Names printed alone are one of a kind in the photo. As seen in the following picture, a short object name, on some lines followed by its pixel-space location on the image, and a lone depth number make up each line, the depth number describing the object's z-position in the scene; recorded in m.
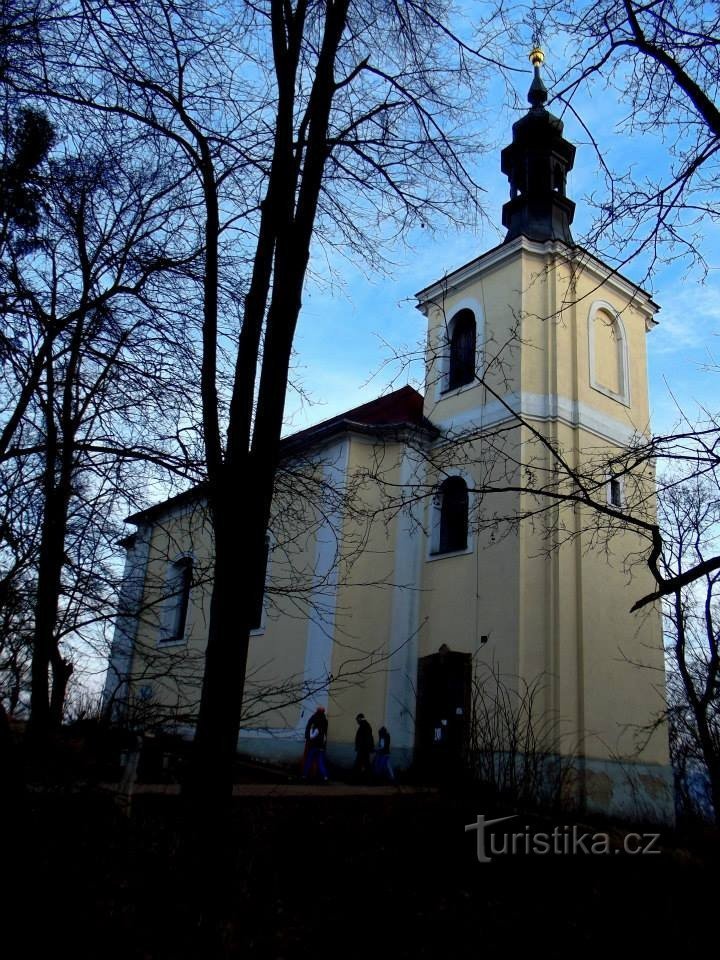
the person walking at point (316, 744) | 14.54
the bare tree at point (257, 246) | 5.70
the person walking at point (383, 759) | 14.98
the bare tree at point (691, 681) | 10.34
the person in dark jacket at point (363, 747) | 14.89
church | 15.45
